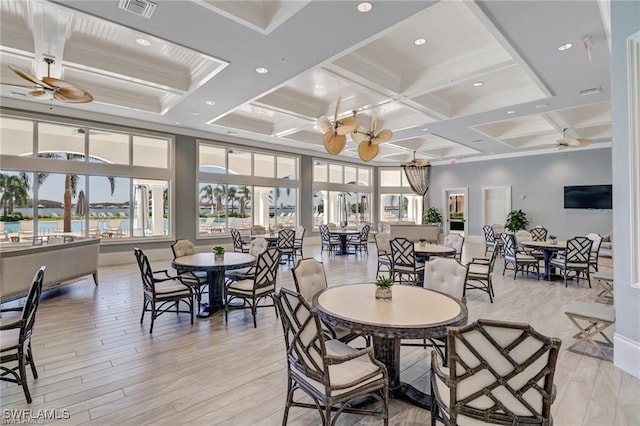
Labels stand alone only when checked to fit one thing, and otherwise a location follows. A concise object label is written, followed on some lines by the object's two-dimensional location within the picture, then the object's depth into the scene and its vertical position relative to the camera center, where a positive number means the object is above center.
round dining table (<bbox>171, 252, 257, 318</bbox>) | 4.16 -0.69
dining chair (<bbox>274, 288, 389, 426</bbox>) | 1.81 -1.00
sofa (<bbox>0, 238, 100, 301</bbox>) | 4.24 -0.75
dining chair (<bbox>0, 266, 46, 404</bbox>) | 2.38 -0.96
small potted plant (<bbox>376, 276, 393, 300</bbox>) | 2.51 -0.60
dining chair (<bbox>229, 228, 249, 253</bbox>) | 7.27 -0.62
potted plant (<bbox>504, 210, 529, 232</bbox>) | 11.91 -0.20
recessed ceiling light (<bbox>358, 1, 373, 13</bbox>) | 3.32 +2.30
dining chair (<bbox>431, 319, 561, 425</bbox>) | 1.42 -0.76
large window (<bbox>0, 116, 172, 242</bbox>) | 7.02 +0.93
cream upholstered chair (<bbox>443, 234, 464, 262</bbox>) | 6.25 -0.55
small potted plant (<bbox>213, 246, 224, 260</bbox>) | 4.67 -0.56
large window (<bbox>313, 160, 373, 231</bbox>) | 13.09 +1.00
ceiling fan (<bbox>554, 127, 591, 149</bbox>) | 7.85 +1.92
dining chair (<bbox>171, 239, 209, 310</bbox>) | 4.46 -0.90
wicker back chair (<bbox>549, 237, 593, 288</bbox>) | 6.04 -0.80
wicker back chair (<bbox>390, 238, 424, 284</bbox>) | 5.46 -0.79
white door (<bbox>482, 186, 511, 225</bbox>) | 12.70 +0.51
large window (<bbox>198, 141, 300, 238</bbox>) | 10.02 +0.96
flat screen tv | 10.10 +0.65
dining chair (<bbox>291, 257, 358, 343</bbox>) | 2.66 -0.63
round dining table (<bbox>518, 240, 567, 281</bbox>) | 6.47 -0.69
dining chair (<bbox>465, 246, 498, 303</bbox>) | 5.05 -0.95
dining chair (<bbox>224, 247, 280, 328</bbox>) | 4.08 -0.94
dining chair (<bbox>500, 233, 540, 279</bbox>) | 6.63 -0.90
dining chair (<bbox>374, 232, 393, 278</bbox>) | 7.02 -0.62
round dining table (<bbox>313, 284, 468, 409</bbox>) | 1.97 -0.70
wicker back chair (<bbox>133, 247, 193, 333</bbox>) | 3.81 -0.95
